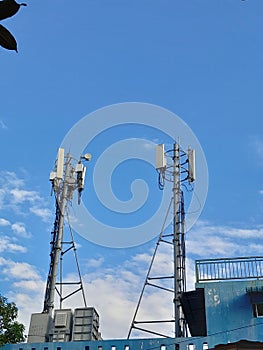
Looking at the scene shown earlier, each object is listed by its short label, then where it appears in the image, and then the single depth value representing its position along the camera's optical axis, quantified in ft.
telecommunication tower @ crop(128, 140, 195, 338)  47.29
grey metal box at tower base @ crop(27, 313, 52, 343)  44.91
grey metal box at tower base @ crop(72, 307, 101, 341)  43.91
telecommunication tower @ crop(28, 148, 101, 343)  44.50
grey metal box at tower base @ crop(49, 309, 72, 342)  44.29
